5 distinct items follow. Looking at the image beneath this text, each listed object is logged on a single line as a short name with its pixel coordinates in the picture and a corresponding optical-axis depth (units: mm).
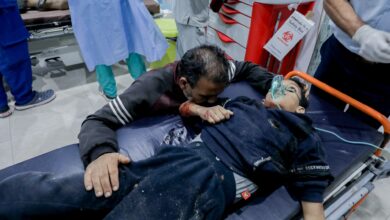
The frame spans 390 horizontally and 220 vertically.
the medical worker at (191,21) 2275
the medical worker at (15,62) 1828
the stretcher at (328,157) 969
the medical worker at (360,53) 979
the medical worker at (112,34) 1921
